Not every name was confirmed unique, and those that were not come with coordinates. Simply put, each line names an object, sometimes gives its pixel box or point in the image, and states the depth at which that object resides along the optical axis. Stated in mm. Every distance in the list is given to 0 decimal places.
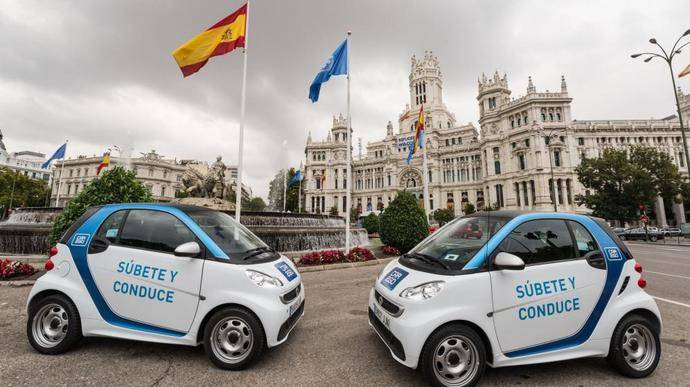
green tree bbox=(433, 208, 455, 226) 54125
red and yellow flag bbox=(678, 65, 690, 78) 15556
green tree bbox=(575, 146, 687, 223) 33094
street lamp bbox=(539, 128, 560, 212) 54062
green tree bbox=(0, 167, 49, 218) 44875
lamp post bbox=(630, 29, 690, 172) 16062
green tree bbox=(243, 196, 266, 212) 80938
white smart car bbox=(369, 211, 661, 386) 2760
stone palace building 54591
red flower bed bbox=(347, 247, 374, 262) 10961
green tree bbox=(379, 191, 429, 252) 12844
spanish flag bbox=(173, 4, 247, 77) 9234
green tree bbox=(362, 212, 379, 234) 35750
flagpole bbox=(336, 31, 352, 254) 11609
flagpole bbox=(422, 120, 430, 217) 18106
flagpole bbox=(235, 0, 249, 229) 9234
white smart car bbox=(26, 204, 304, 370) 3156
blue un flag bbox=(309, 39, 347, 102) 12195
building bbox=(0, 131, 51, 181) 83250
